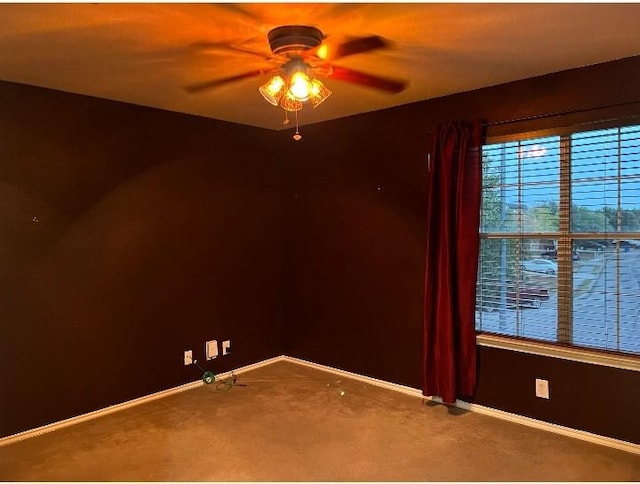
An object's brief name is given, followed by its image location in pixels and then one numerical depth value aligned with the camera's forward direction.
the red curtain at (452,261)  3.41
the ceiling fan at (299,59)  2.28
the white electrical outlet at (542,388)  3.24
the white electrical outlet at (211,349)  4.26
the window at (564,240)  2.92
